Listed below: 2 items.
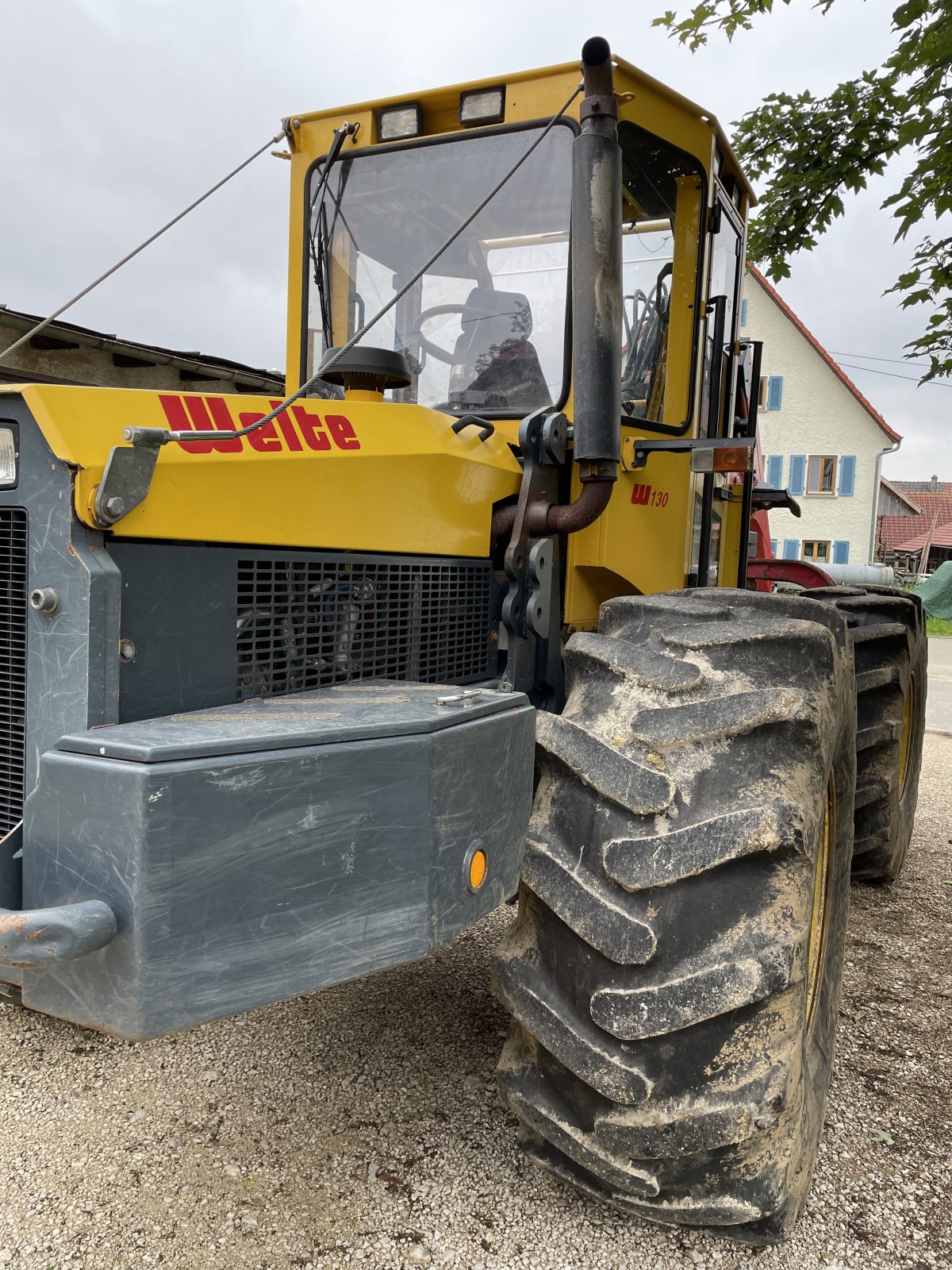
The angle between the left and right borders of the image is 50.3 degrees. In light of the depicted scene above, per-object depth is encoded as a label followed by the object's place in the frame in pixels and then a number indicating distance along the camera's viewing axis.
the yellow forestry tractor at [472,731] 1.44
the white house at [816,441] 25.12
